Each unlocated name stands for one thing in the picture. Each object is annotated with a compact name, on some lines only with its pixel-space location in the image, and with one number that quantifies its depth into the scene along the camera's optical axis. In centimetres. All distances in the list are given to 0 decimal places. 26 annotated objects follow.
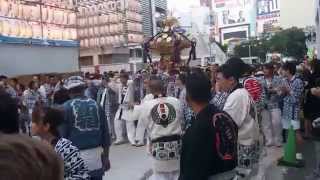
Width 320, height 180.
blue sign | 2194
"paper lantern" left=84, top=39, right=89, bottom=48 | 4631
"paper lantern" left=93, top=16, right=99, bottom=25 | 4556
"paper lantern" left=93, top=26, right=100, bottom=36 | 4575
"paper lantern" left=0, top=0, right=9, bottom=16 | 2219
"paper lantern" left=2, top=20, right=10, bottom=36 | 2188
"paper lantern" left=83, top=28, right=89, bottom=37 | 4630
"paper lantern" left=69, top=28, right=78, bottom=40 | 2914
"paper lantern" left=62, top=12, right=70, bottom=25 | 2855
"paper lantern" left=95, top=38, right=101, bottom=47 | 4590
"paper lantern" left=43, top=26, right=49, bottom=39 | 2587
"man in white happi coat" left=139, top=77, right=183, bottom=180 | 328
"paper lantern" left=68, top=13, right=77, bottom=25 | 2952
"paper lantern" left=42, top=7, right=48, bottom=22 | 2617
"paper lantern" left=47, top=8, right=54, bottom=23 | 2684
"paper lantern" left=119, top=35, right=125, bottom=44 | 4609
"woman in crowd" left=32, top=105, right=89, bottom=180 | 216
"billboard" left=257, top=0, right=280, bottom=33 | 9476
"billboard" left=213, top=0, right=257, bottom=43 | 9658
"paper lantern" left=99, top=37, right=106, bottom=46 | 4582
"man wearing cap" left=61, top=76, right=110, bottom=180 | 289
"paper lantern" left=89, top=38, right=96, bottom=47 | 4609
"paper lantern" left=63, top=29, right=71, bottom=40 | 2812
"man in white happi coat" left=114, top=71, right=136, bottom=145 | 757
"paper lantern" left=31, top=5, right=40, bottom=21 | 2494
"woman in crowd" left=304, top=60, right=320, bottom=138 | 475
